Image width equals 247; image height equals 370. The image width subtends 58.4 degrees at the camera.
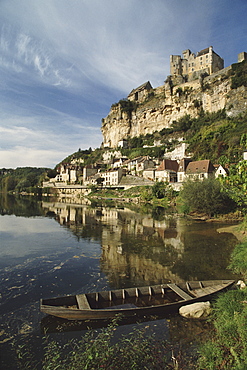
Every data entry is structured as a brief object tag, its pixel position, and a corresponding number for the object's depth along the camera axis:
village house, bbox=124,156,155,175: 65.94
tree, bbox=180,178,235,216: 27.05
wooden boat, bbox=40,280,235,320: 7.28
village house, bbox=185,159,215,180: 44.94
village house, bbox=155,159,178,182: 55.78
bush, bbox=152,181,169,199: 48.19
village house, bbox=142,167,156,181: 61.04
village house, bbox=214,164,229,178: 38.64
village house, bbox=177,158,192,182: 52.00
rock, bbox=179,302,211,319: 7.53
